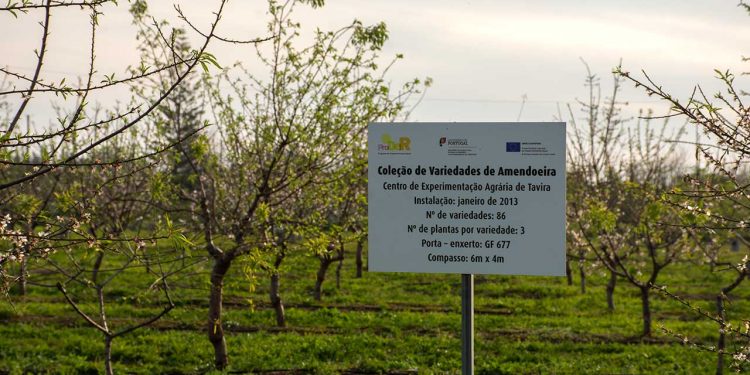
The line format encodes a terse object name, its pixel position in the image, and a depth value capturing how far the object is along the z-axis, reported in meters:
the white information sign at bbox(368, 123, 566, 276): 5.72
